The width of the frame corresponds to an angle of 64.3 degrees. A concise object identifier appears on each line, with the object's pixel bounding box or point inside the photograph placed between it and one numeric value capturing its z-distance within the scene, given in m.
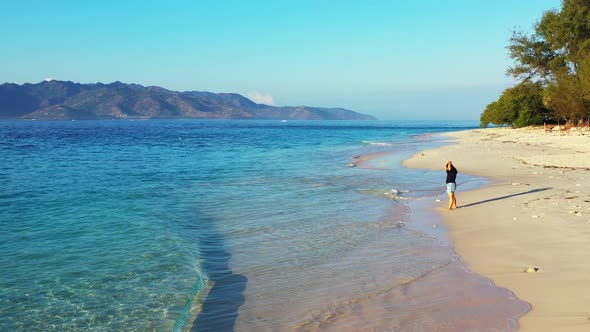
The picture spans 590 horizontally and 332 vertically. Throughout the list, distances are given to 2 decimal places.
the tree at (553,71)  55.78
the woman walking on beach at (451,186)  15.46
